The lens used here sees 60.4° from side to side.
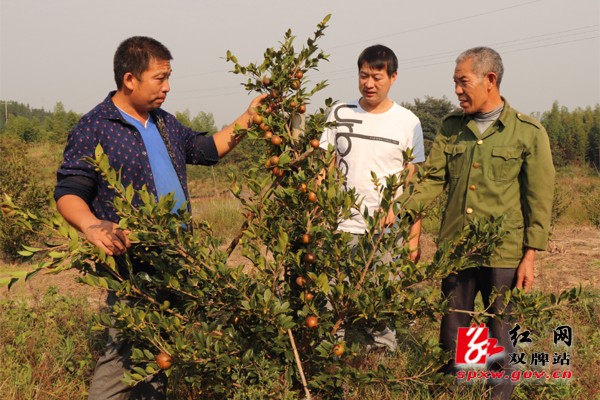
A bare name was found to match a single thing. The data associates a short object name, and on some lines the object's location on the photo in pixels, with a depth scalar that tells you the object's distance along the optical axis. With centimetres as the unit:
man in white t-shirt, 329
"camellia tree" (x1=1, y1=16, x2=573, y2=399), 208
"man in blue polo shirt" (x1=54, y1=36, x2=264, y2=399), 231
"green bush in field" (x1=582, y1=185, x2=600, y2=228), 943
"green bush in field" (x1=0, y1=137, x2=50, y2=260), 745
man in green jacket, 272
